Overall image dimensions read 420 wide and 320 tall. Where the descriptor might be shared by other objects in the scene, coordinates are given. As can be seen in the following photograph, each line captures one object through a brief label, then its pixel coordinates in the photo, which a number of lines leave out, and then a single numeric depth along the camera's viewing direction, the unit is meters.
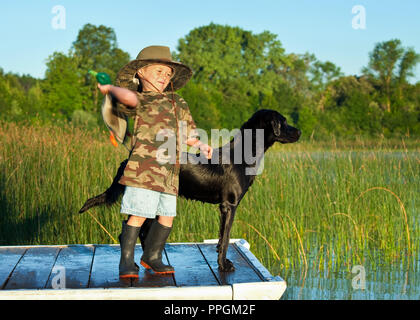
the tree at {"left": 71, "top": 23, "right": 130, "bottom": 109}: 45.91
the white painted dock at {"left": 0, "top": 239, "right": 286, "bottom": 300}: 3.17
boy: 3.36
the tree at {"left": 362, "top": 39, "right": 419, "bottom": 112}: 41.78
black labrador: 3.80
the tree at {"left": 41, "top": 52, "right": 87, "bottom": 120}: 35.97
